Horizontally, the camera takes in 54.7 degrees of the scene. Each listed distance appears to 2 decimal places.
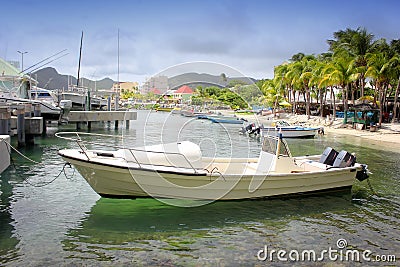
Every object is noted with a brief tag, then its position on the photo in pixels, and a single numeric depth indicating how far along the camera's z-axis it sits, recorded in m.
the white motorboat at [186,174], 10.66
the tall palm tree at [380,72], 41.69
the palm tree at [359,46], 50.50
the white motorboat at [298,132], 35.88
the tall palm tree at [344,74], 46.19
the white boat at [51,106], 28.74
